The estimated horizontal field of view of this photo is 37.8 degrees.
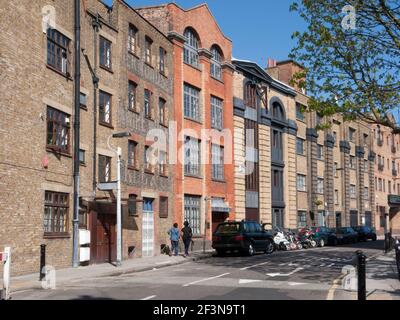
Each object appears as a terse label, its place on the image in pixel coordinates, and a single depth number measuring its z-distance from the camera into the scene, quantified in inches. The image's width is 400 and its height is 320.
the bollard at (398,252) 675.5
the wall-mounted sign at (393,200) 2888.8
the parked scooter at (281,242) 1348.4
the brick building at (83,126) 747.4
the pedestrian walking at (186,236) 1124.0
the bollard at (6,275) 502.2
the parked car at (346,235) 1724.9
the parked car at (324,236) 1562.6
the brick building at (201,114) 1291.8
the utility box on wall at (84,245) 874.8
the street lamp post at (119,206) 865.5
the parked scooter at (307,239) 1498.5
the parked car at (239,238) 1095.0
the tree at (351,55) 700.0
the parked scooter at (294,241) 1396.4
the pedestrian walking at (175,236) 1096.2
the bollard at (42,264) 659.6
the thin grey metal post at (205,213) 1365.7
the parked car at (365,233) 1926.8
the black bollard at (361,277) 444.5
